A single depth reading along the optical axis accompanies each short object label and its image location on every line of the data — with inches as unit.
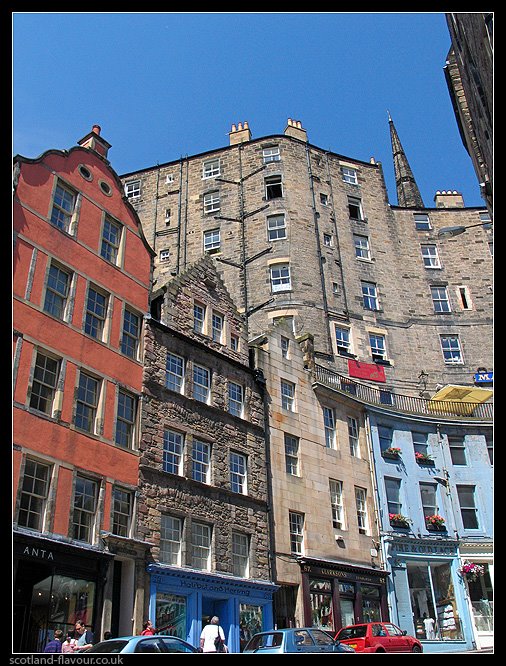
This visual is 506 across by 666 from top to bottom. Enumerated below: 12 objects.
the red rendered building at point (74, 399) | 722.2
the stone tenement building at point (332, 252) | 1731.1
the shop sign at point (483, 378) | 1743.4
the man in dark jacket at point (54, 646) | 630.5
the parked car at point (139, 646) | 492.4
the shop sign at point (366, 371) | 1657.2
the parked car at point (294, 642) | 647.1
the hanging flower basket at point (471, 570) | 1267.2
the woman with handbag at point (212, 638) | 737.0
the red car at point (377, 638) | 852.7
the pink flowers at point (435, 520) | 1318.9
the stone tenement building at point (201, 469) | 869.2
